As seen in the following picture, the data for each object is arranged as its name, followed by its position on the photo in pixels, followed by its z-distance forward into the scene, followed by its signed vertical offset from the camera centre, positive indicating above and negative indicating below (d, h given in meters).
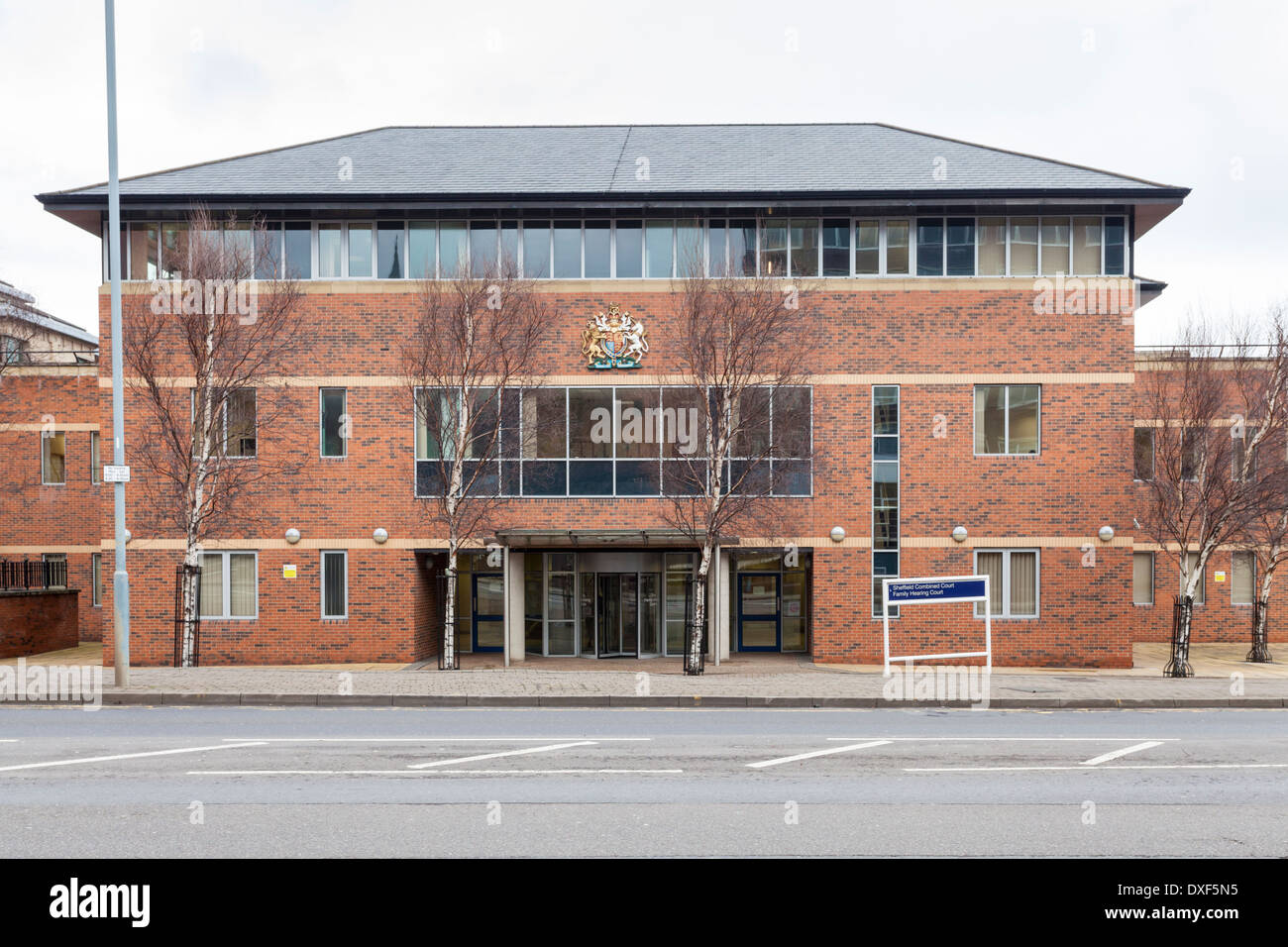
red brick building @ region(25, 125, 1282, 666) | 20.59 +1.41
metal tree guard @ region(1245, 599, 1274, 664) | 22.72 -3.84
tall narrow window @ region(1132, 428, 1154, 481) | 25.77 +0.57
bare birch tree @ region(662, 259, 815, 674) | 18.31 +1.31
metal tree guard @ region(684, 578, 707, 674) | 18.17 -3.11
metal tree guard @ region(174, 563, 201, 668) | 18.76 -2.77
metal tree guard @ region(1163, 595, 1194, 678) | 18.84 -3.19
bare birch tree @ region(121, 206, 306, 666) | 18.70 +2.02
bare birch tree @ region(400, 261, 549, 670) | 18.98 +1.80
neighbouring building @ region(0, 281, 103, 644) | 26.45 +0.17
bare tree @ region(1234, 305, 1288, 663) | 20.12 +0.50
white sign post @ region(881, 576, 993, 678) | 17.05 -2.02
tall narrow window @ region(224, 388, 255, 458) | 20.17 +1.11
